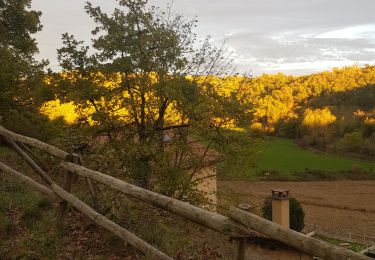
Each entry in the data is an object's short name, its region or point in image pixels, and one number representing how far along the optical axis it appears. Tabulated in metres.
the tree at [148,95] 12.27
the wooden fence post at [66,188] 4.97
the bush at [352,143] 74.88
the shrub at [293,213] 24.92
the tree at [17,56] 14.83
